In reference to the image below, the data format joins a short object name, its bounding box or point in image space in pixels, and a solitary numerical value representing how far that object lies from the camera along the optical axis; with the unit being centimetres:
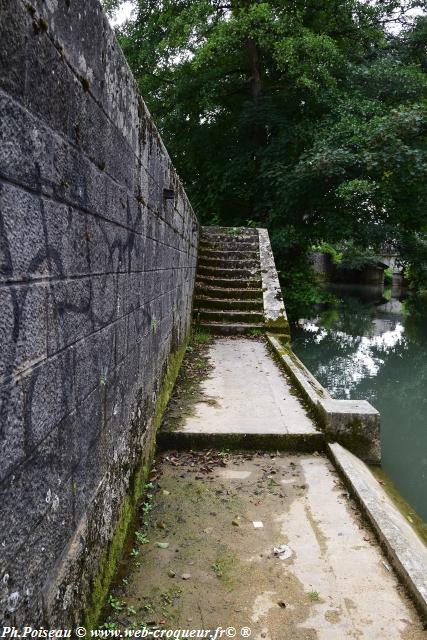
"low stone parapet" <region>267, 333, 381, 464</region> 391
